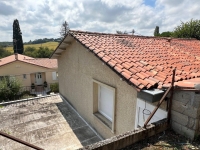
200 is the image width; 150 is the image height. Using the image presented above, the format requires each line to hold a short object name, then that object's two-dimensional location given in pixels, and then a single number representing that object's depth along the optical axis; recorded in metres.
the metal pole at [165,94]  4.36
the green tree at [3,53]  73.75
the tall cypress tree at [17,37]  67.12
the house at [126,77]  4.64
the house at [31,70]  36.06
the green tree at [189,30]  23.83
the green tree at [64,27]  71.19
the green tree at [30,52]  73.06
